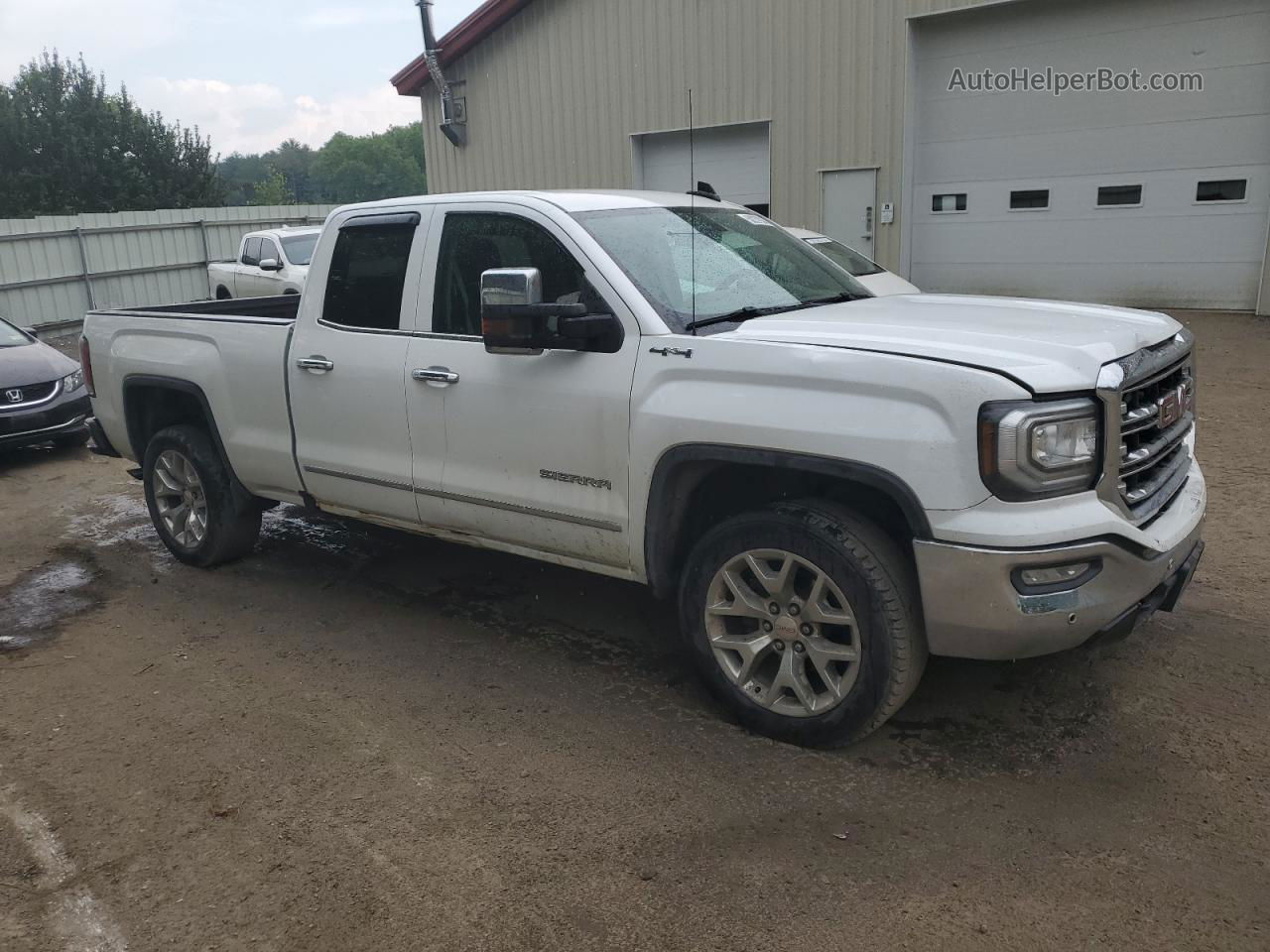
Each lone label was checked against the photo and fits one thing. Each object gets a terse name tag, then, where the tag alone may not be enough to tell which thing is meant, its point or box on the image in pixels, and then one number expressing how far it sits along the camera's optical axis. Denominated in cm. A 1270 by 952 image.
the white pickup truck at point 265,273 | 1579
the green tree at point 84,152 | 3469
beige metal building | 1183
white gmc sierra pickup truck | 309
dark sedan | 895
